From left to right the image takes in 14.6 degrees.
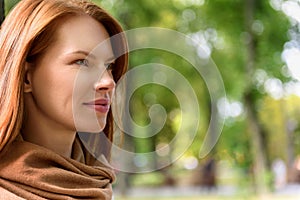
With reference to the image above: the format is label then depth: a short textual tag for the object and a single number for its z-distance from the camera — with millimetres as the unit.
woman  1726
